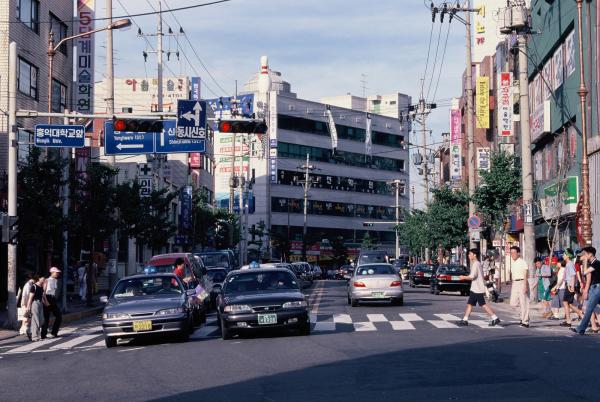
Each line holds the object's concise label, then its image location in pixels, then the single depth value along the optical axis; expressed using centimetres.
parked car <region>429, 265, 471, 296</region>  4318
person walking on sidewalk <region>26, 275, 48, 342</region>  2380
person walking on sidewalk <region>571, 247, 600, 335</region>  1980
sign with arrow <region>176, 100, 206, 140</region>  2983
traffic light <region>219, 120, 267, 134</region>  2719
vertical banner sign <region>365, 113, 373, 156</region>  12162
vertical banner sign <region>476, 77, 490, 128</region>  6456
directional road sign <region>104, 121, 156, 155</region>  3525
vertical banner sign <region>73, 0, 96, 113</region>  4181
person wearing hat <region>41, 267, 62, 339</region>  2453
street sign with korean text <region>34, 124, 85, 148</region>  2772
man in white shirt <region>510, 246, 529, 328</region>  2201
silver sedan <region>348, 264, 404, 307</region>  3153
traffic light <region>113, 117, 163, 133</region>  2742
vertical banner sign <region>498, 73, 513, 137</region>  5141
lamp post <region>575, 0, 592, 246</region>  2777
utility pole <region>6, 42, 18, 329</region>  2711
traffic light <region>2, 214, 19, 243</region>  2669
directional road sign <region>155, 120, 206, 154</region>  3447
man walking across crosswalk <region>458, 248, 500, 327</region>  2188
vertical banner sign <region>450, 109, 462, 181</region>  7225
